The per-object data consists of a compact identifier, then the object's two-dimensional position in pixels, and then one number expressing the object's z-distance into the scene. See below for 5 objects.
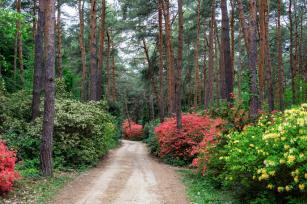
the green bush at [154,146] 20.79
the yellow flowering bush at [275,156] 6.02
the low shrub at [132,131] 43.92
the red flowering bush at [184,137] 16.77
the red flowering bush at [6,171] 8.12
